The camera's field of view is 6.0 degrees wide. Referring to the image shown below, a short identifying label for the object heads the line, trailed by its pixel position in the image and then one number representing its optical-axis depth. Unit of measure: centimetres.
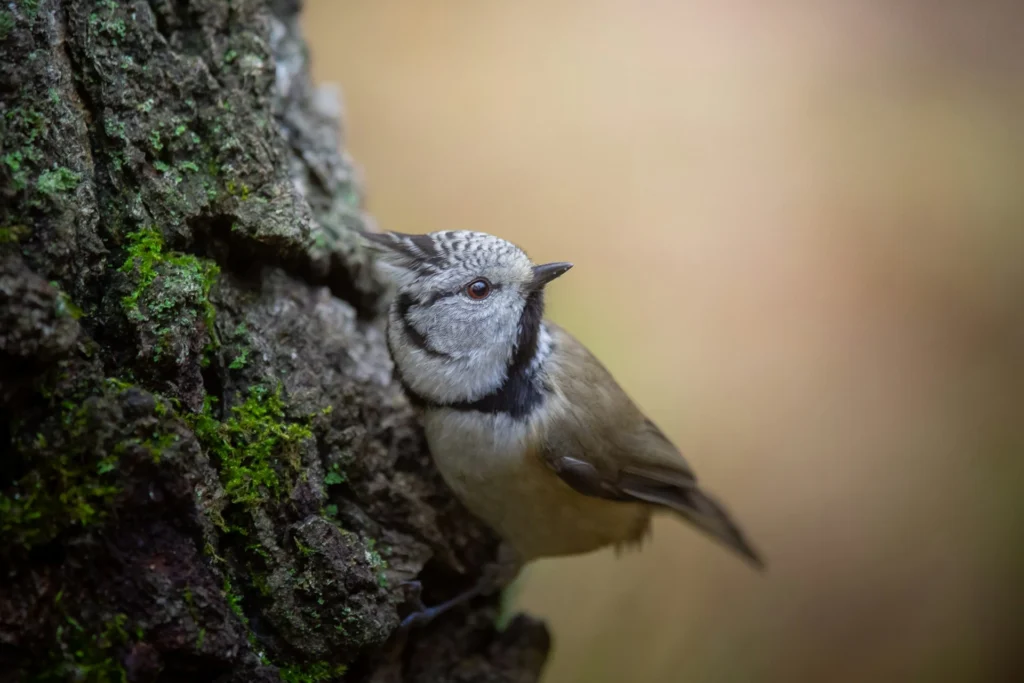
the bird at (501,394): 168
